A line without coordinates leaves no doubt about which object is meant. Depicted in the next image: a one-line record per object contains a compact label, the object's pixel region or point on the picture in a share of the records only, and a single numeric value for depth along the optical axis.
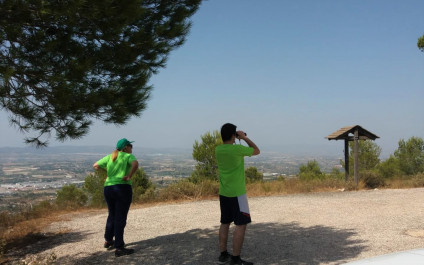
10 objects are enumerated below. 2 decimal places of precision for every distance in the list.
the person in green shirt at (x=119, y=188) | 5.48
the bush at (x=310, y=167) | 35.42
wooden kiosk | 13.84
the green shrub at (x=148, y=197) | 11.53
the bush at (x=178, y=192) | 11.59
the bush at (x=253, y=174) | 29.81
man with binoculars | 4.57
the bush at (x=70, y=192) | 21.50
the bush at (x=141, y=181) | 18.43
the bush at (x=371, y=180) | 14.07
